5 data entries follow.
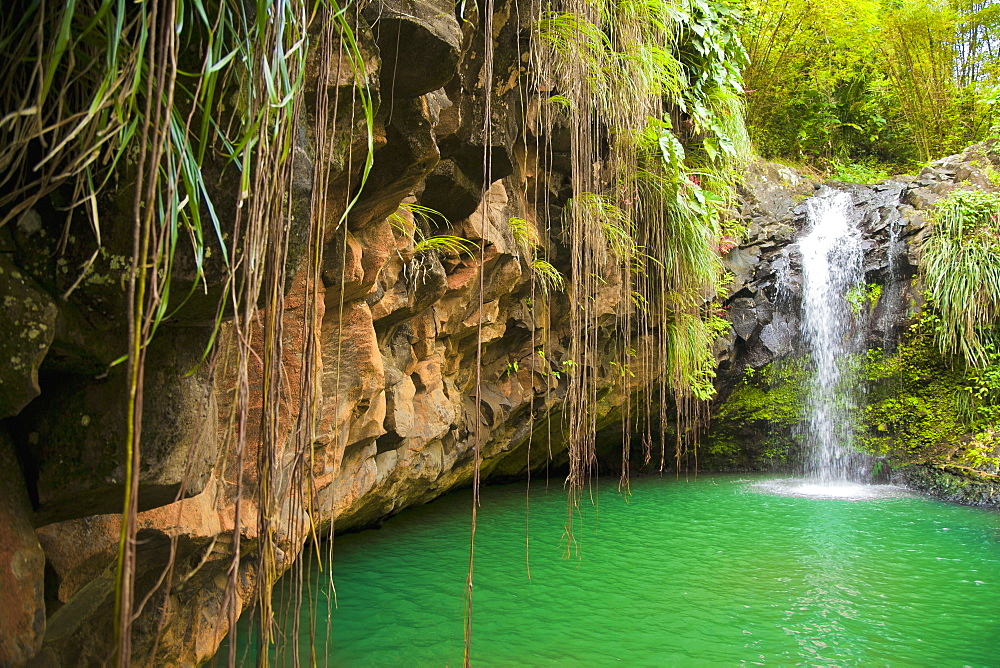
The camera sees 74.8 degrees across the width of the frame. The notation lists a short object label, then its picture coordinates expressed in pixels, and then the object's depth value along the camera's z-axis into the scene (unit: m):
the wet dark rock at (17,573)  1.31
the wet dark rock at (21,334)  1.19
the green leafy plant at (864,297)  7.83
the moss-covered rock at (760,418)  8.08
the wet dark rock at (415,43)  2.05
